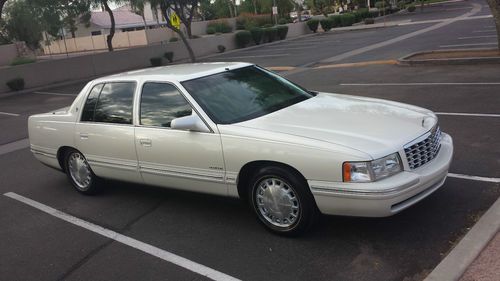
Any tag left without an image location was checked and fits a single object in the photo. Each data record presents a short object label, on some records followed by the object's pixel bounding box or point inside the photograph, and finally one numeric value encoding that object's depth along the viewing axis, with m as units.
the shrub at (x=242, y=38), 34.12
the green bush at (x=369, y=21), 42.16
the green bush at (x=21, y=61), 23.86
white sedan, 3.93
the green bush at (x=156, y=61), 26.90
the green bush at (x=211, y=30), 47.09
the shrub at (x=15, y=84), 21.19
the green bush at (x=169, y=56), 28.22
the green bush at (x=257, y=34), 35.19
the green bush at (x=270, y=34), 36.47
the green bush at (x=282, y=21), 51.87
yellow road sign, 30.61
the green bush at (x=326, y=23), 43.19
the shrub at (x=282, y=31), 37.72
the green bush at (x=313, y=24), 43.06
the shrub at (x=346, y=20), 44.88
